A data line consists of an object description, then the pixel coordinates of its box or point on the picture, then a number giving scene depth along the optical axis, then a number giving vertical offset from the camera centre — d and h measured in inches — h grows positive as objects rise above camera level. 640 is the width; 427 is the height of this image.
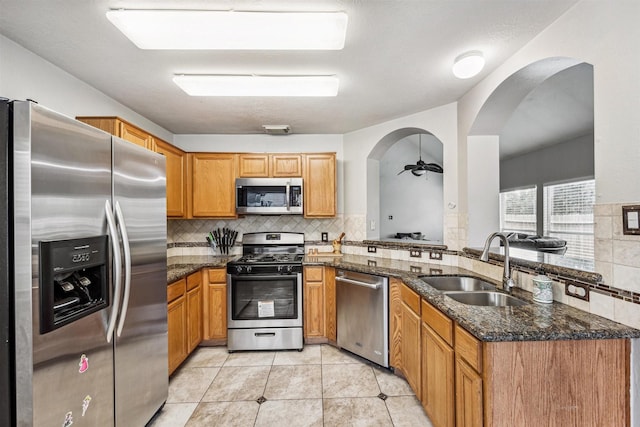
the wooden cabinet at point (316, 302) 114.0 -35.7
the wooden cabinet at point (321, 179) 129.3 +16.6
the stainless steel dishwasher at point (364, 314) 94.0 -35.7
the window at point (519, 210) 199.3 +3.4
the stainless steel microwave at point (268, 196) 126.3 +8.7
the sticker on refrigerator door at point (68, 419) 46.5 -34.4
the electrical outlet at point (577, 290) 54.9 -15.3
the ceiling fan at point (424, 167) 212.2 +36.8
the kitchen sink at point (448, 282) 85.2 -20.8
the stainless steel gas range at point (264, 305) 109.8 -35.8
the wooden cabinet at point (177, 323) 89.7 -36.5
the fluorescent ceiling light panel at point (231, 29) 55.6 +39.2
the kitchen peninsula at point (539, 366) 46.4 -25.9
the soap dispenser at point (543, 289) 60.1 -16.3
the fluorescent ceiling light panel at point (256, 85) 83.0 +39.9
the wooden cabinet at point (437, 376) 59.4 -37.4
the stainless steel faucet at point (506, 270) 69.5 -14.1
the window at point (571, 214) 155.9 +0.3
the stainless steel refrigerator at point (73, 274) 41.4 -10.3
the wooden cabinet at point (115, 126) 80.1 +26.3
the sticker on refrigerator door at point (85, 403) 49.9 -33.9
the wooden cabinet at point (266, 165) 129.7 +23.3
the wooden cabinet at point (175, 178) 110.1 +15.7
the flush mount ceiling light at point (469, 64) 71.1 +38.9
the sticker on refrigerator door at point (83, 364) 49.4 -26.6
